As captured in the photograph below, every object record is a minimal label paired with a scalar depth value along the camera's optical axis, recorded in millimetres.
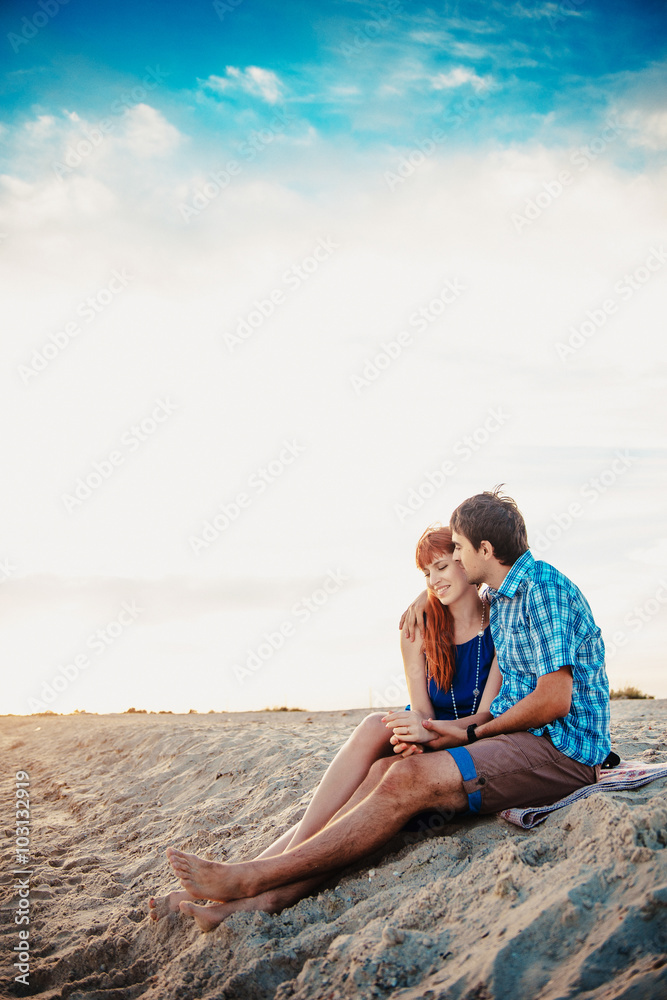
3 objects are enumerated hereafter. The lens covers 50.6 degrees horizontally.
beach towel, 3395
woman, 3500
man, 3297
